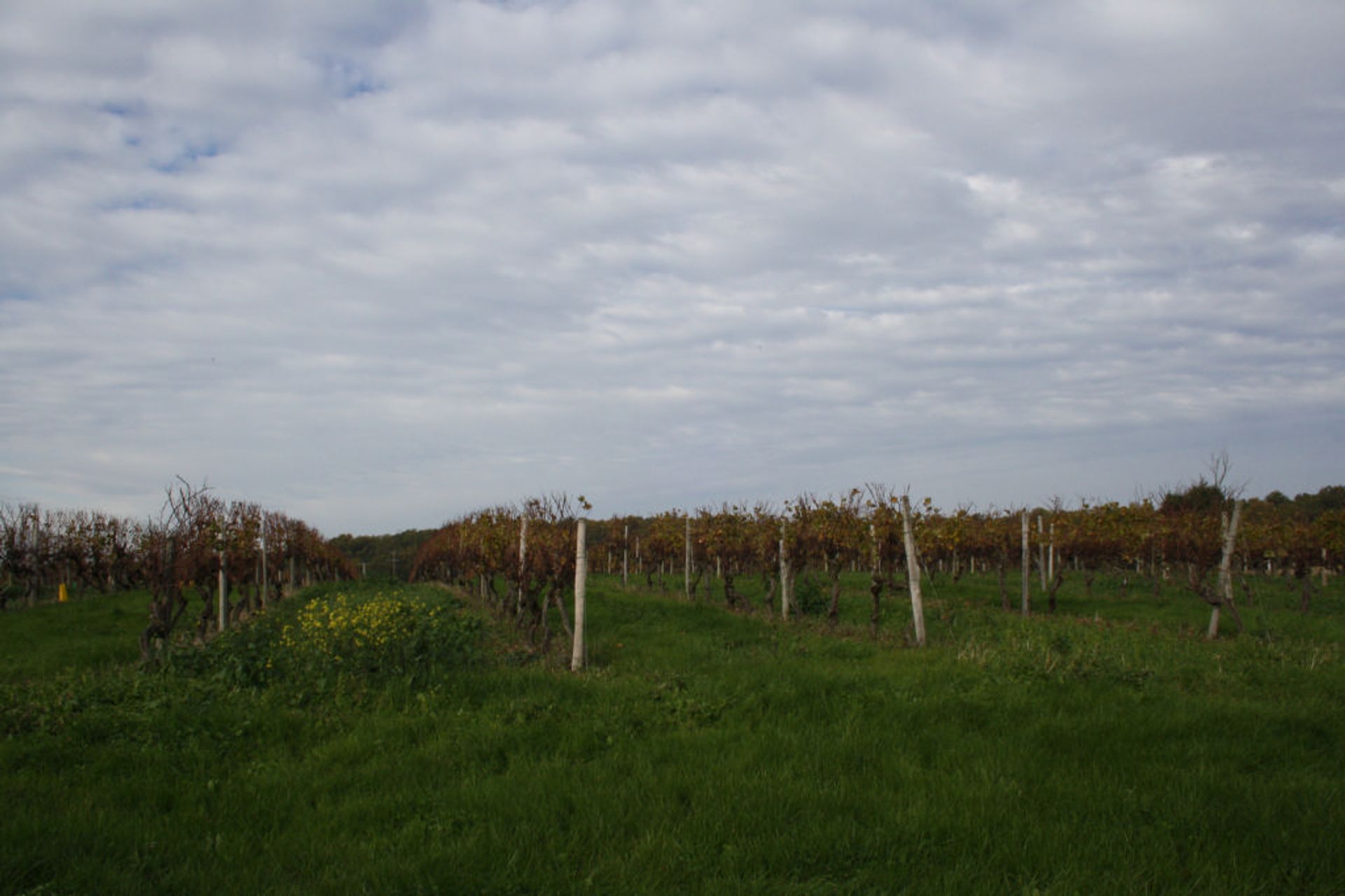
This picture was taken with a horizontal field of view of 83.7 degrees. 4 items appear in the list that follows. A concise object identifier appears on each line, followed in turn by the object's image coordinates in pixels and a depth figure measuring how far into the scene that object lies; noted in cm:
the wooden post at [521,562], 1377
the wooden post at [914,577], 1267
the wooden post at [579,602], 1065
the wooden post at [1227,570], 1412
